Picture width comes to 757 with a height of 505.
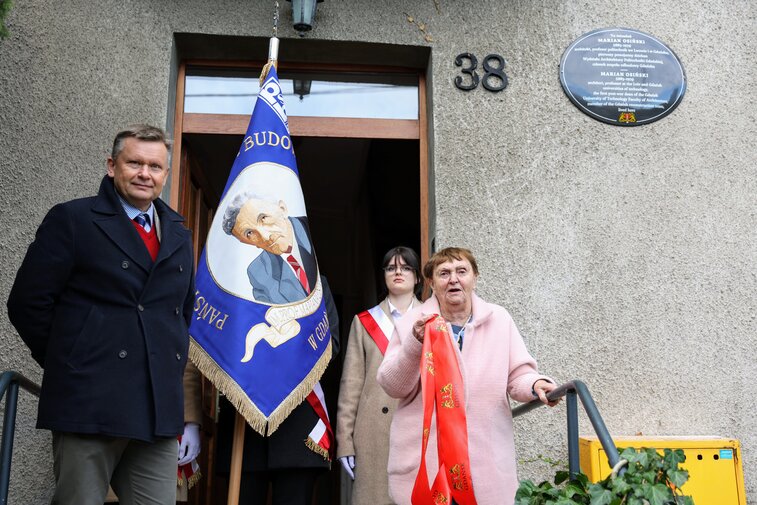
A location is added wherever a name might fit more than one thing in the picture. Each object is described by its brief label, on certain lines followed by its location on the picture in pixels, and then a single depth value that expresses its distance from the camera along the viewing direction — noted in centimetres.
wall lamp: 485
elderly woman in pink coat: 331
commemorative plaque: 508
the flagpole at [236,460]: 393
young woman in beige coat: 421
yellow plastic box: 405
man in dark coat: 282
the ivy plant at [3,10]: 347
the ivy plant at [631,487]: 270
